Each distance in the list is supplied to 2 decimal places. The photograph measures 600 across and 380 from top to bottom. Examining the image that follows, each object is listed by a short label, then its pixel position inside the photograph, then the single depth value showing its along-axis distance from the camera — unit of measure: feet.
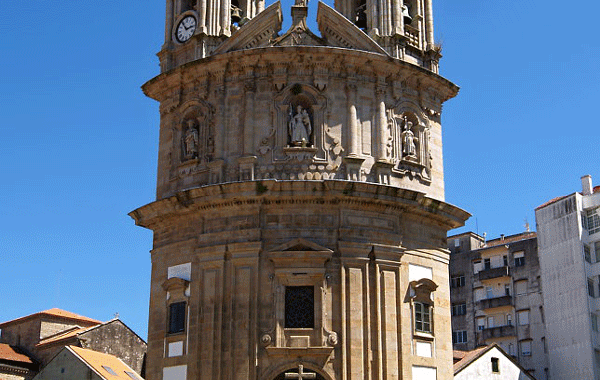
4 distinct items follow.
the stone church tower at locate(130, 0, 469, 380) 83.82
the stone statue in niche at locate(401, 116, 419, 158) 92.38
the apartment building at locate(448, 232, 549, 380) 173.17
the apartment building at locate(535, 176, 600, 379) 157.17
